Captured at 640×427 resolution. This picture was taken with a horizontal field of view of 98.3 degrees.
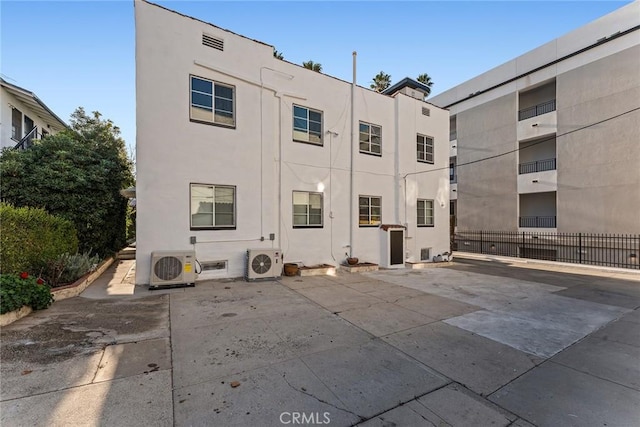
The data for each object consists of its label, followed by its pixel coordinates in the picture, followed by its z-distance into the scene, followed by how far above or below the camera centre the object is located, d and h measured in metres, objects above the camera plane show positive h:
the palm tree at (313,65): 18.56 +10.28
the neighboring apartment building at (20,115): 11.70 +5.01
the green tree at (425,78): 23.72 +11.97
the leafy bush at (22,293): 4.36 -1.29
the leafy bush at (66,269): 6.22 -1.24
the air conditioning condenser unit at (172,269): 6.92 -1.32
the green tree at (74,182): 8.08 +1.08
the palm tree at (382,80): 22.59 +11.22
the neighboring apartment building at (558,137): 13.25 +4.70
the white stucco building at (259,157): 7.52 +2.01
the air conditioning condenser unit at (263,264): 8.18 -1.41
